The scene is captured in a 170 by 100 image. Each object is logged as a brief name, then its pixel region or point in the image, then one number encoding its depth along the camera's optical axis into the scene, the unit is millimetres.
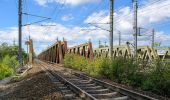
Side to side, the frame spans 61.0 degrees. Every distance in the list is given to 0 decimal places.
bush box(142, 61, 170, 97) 5755
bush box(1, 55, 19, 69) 25075
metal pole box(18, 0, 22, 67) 15798
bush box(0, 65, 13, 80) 15189
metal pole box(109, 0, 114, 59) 10827
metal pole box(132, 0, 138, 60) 14015
